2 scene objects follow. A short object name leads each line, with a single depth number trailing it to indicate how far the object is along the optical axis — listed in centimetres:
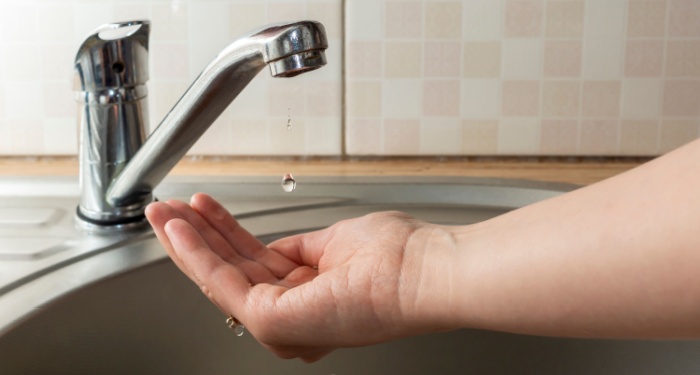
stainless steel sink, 74
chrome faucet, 71
